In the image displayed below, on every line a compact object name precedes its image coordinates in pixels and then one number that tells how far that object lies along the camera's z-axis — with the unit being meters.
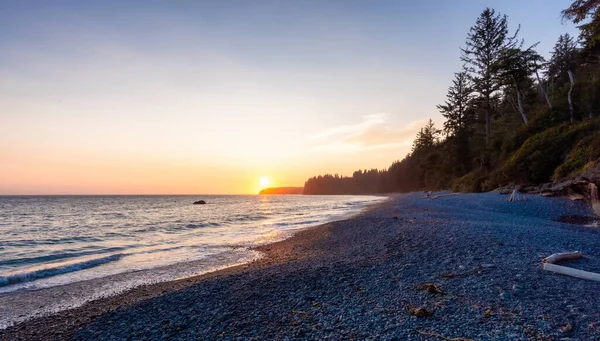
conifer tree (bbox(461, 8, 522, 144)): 34.69
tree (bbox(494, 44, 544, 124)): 29.16
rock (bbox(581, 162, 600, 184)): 13.64
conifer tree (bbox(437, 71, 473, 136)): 51.03
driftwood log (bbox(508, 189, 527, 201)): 17.50
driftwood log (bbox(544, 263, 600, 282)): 5.39
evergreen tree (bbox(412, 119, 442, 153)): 79.00
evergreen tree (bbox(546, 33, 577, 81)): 29.17
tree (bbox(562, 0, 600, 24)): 14.72
